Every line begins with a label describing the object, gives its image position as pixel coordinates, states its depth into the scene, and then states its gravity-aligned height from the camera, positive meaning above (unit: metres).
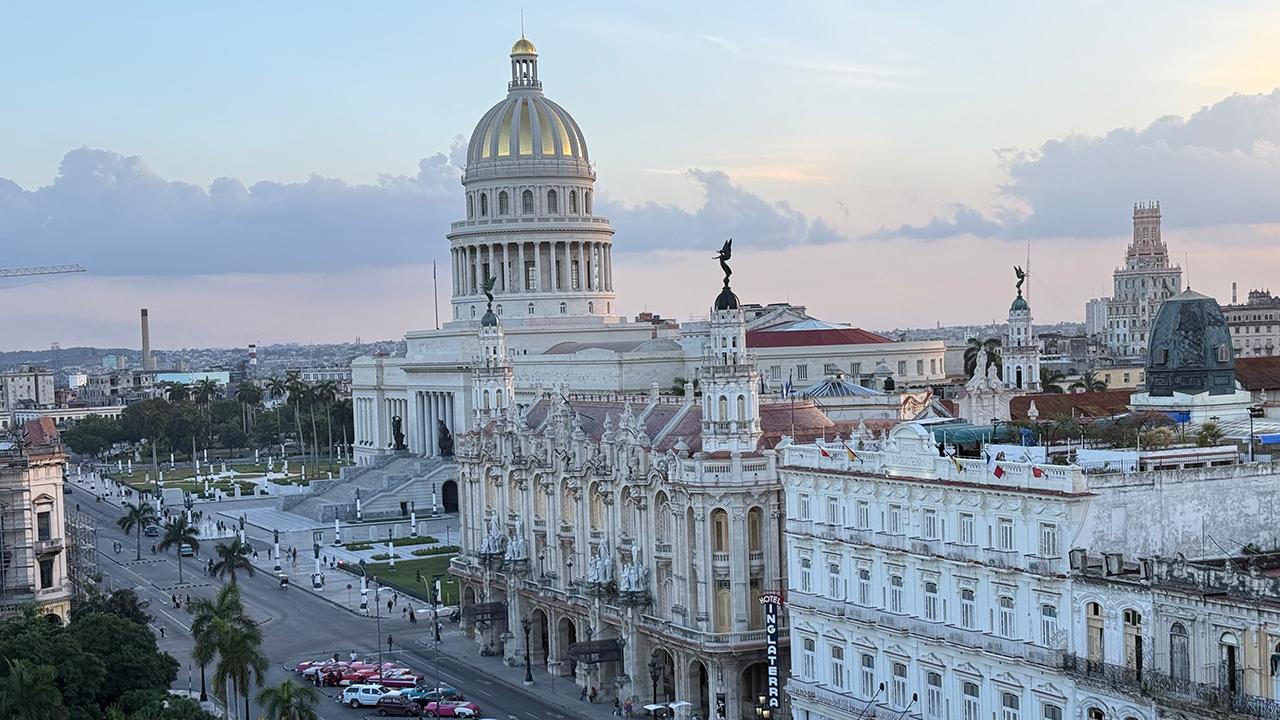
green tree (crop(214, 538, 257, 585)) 115.93 -13.71
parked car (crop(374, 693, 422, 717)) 88.19 -18.19
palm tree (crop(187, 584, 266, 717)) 77.62 -13.11
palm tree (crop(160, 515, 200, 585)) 136.88 -14.11
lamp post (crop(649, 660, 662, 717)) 86.81 -16.62
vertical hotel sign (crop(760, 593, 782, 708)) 77.12 -13.82
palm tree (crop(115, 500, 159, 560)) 148.88 -14.06
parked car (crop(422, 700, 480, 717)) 85.88 -18.03
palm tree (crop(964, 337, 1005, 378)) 170.88 -2.75
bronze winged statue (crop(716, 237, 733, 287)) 87.50 +4.04
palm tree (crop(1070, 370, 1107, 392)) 168.50 -6.16
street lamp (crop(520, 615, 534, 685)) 94.94 -17.62
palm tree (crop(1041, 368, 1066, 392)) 167.12 -5.91
